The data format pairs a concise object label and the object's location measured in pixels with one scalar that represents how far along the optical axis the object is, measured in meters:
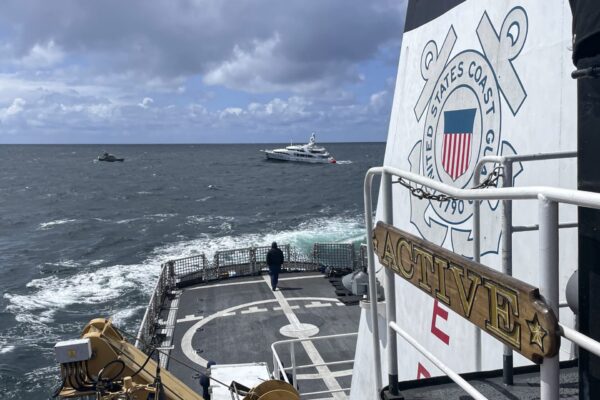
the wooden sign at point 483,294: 2.16
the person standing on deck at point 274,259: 20.44
